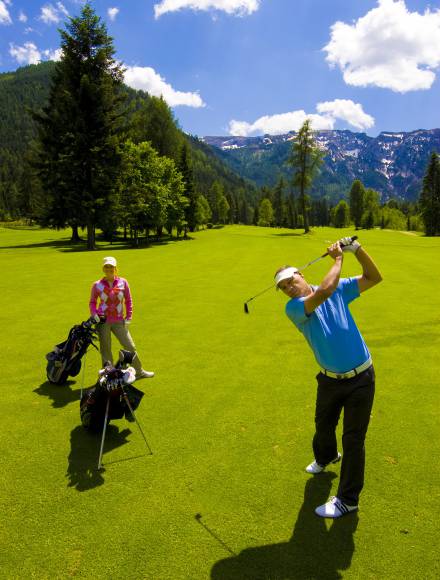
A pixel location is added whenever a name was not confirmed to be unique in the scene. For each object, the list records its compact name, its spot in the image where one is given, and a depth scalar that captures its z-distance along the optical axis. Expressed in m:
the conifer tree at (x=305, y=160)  63.81
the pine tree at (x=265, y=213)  136.00
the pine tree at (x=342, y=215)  134.50
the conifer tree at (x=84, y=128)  39.41
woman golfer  8.85
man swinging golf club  4.80
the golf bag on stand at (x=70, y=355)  8.97
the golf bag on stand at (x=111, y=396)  6.57
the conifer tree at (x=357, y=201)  118.81
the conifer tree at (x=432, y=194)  77.88
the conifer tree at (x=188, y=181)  62.78
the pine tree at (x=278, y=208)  149.38
